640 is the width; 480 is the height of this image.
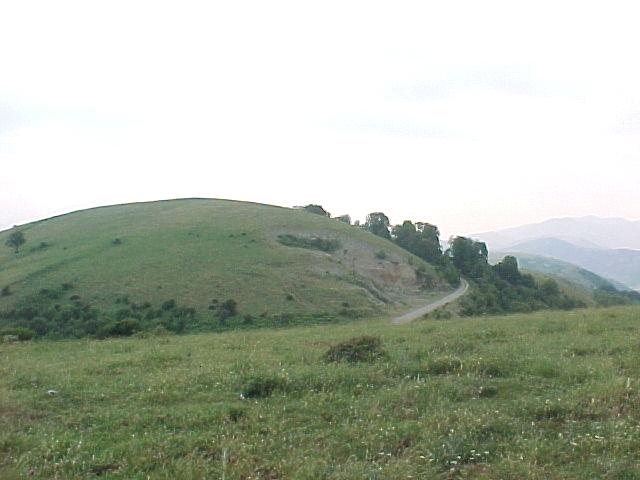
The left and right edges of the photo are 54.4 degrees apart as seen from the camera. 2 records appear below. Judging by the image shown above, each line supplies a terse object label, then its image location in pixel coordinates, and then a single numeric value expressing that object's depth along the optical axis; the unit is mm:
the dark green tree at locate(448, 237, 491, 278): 103750
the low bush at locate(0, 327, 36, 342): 29672
